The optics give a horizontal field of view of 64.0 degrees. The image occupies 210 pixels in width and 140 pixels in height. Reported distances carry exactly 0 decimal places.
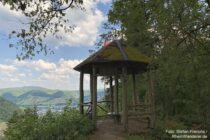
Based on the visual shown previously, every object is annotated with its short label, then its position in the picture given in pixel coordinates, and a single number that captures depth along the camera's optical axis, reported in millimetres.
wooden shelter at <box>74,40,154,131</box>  8706
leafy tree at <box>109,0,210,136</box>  8721
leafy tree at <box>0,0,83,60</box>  5786
